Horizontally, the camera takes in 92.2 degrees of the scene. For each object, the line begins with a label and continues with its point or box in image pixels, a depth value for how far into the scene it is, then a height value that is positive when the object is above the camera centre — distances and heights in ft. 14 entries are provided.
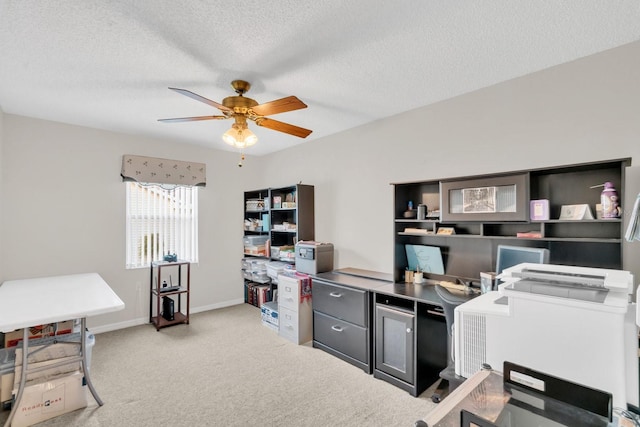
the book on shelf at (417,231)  8.95 -0.44
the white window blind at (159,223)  13.23 -0.28
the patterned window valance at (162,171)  12.83 +2.05
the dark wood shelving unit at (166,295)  12.64 -3.33
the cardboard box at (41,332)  8.27 -3.27
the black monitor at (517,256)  6.75 -0.94
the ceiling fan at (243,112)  7.38 +2.61
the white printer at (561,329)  3.32 -1.39
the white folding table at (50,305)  6.40 -2.05
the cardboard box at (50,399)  6.74 -4.18
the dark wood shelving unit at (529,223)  6.56 -0.19
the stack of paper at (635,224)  4.18 -0.13
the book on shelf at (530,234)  7.04 -0.45
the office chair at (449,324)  6.06 -2.41
